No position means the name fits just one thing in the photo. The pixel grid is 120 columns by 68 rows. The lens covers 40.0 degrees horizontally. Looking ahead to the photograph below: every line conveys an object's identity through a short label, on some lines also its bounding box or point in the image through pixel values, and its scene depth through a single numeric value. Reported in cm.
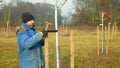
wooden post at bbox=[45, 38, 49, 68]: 405
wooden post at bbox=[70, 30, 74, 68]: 476
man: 263
